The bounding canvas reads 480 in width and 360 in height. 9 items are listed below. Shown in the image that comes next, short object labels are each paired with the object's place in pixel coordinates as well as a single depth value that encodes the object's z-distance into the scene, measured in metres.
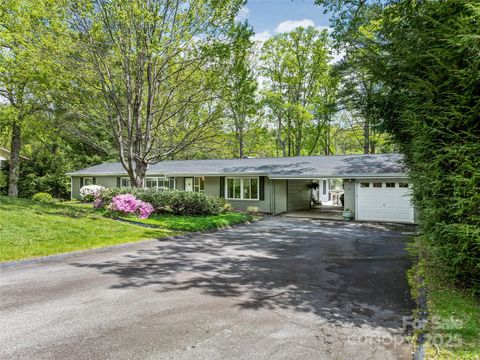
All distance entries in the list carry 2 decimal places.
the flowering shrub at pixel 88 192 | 23.08
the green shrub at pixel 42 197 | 22.72
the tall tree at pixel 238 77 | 13.77
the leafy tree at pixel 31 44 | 12.38
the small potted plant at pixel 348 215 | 16.22
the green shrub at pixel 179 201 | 14.84
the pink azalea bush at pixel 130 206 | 13.79
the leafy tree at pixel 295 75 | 29.73
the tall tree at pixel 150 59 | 12.62
